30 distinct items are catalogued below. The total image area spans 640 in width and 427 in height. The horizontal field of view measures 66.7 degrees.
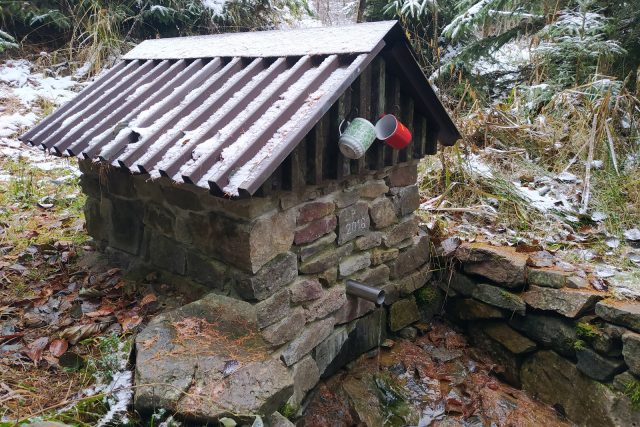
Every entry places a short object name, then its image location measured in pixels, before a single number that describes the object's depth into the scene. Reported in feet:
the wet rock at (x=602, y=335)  10.30
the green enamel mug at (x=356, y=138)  8.60
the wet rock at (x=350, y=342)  10.62
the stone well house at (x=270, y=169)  8.18
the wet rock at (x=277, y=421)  7.38
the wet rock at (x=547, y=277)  11.30
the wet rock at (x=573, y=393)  10.39
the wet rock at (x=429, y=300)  13.34
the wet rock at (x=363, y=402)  10.50
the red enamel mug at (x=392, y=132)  9.27
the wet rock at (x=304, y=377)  9.52
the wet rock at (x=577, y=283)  11.16
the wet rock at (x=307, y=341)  9.32
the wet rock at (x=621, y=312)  9.95
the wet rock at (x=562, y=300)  10.79
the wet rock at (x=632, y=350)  9.84
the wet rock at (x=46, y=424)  5.51
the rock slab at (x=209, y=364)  6.79
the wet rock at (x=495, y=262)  11.84
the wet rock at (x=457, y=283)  12.93
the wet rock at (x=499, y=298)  11.89
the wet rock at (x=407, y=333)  12.98
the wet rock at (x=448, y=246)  13.17
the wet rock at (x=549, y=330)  11.19
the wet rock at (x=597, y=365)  10.42
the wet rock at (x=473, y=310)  12.53
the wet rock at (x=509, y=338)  12.07
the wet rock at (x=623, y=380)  10.18
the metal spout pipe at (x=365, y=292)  10.33
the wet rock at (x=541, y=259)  11.93
